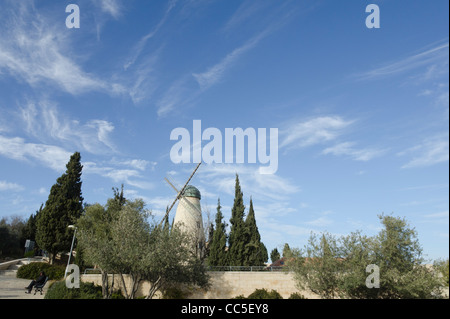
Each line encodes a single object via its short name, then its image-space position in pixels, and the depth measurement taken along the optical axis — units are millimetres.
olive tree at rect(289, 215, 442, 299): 21188
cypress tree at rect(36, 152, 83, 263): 33188
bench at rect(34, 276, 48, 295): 21233
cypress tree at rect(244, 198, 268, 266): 33281
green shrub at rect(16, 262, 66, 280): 28484
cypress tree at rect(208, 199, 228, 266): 34062
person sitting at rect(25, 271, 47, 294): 21378
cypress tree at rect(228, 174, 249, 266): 33188
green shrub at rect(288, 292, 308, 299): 25108
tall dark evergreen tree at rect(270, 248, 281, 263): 58075
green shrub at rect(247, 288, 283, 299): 24917
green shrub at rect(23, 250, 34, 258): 38781
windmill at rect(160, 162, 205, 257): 36250
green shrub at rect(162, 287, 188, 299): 25655
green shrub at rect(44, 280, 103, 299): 19406
